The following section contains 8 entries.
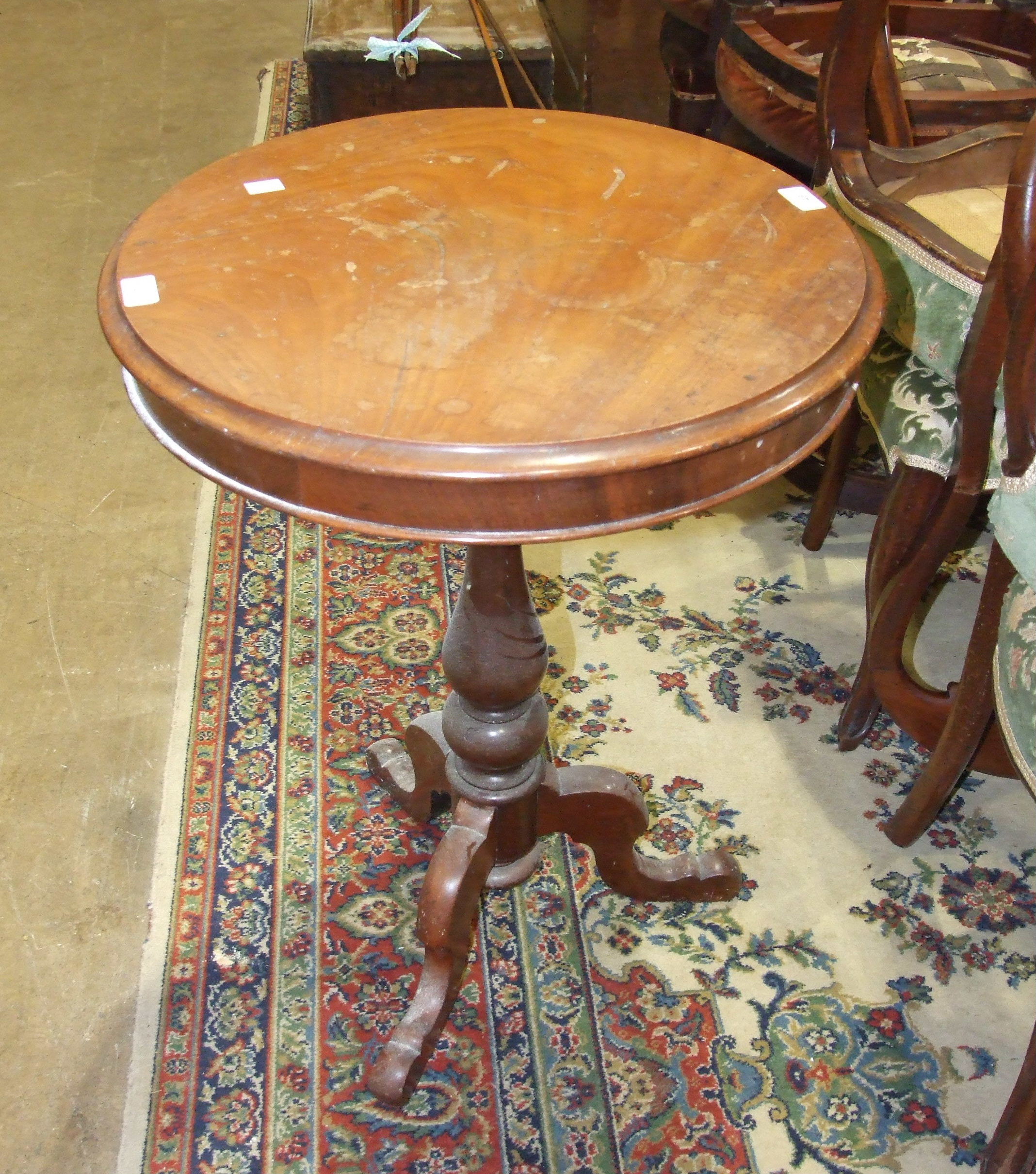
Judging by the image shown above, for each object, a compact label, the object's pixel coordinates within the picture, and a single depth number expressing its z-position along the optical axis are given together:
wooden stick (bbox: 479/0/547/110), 2.21
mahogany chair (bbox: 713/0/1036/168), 1.59
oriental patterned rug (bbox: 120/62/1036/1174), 1.22
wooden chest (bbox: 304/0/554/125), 2.58
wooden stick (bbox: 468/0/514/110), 2.31
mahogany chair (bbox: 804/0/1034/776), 1.32
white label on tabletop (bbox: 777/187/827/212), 1.07
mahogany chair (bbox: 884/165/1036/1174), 0.99
